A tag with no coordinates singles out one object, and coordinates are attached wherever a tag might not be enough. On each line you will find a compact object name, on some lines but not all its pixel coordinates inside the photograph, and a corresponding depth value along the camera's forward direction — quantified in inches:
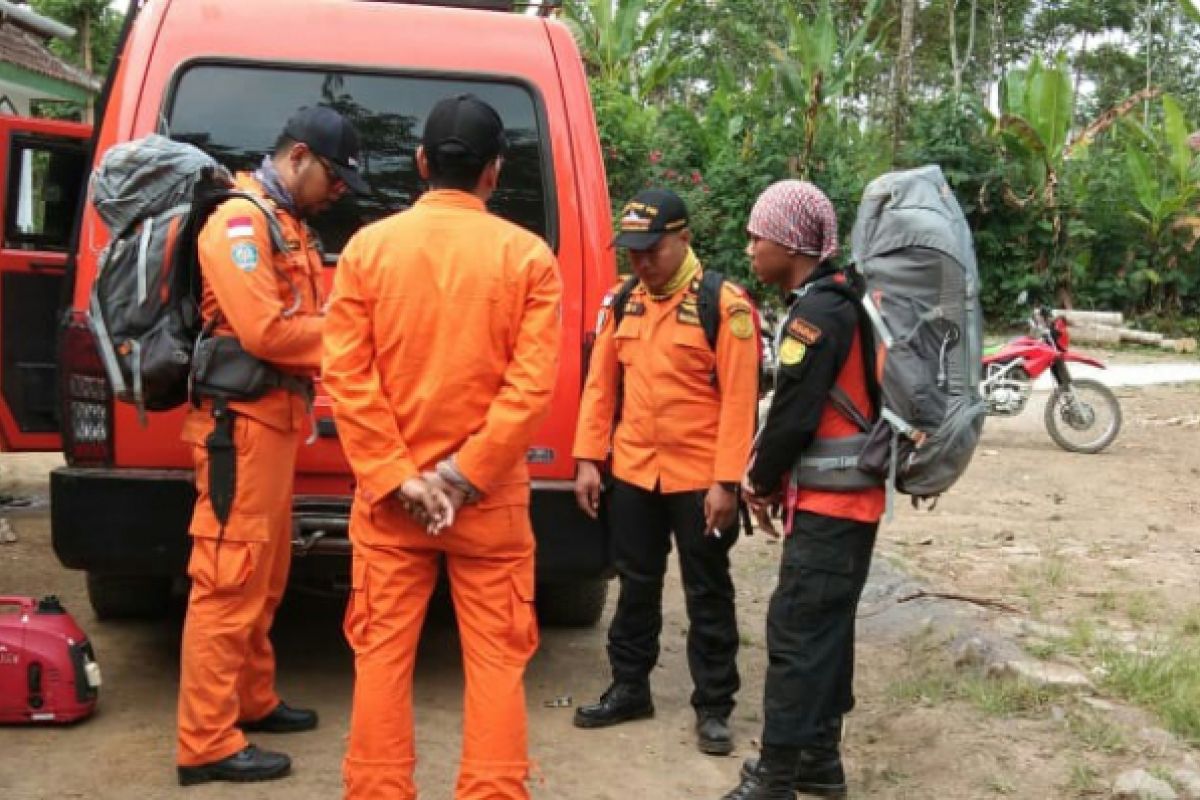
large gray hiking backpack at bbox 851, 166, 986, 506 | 137.3
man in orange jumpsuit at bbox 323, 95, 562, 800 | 118.8
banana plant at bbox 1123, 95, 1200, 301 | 678.5
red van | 158.4
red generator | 157.4
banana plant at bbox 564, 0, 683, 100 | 673.6
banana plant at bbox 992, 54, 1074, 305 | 650.2
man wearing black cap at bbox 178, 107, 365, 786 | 141.7
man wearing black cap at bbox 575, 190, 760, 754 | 160.9
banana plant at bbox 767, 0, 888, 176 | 636.7
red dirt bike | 408.8
